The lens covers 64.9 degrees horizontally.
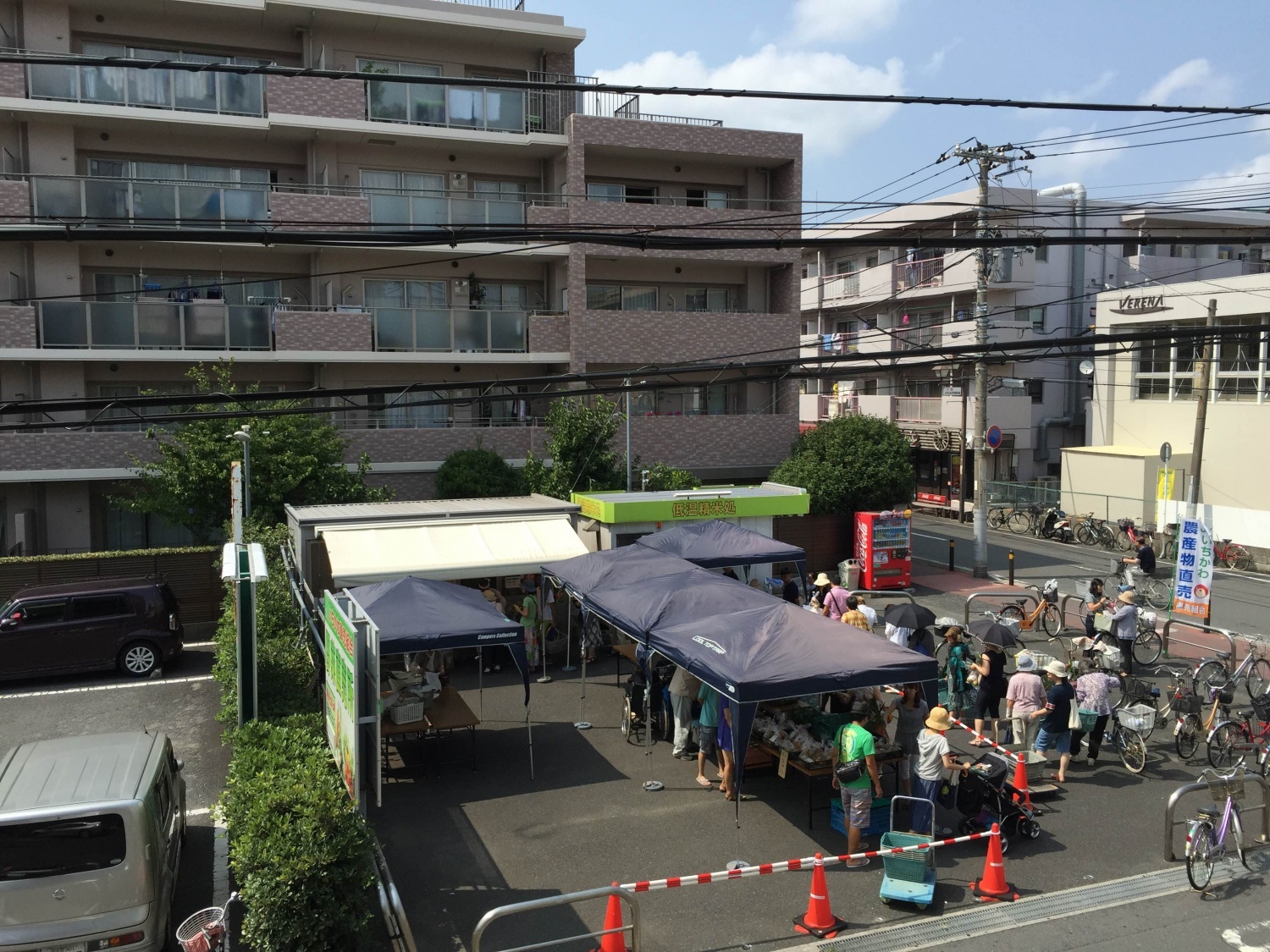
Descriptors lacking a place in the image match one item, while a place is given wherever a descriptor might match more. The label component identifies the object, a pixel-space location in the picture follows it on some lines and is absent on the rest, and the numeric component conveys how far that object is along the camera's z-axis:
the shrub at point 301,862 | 7.03
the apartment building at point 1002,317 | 40.25
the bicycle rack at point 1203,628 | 15.03
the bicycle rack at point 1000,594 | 18.75
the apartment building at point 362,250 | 23.95
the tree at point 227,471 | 21.03
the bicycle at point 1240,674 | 13.68
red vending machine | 24.28
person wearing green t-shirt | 9.64
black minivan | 16.55
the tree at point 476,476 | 24.28
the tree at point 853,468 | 25.75
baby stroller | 10.11
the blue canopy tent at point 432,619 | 11.84
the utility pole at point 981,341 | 24.81
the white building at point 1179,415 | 30.64
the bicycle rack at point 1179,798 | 9.34
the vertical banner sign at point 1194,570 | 17.36
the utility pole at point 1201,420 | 26.16
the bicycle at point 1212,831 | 8.92
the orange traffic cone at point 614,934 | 7.70
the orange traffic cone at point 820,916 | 8.29
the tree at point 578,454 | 23.50
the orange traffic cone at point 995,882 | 8.93
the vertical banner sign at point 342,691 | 8.79
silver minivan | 7.11
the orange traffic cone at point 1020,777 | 11.02
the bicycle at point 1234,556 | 27.50
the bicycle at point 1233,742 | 12.12
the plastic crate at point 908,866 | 8.75
